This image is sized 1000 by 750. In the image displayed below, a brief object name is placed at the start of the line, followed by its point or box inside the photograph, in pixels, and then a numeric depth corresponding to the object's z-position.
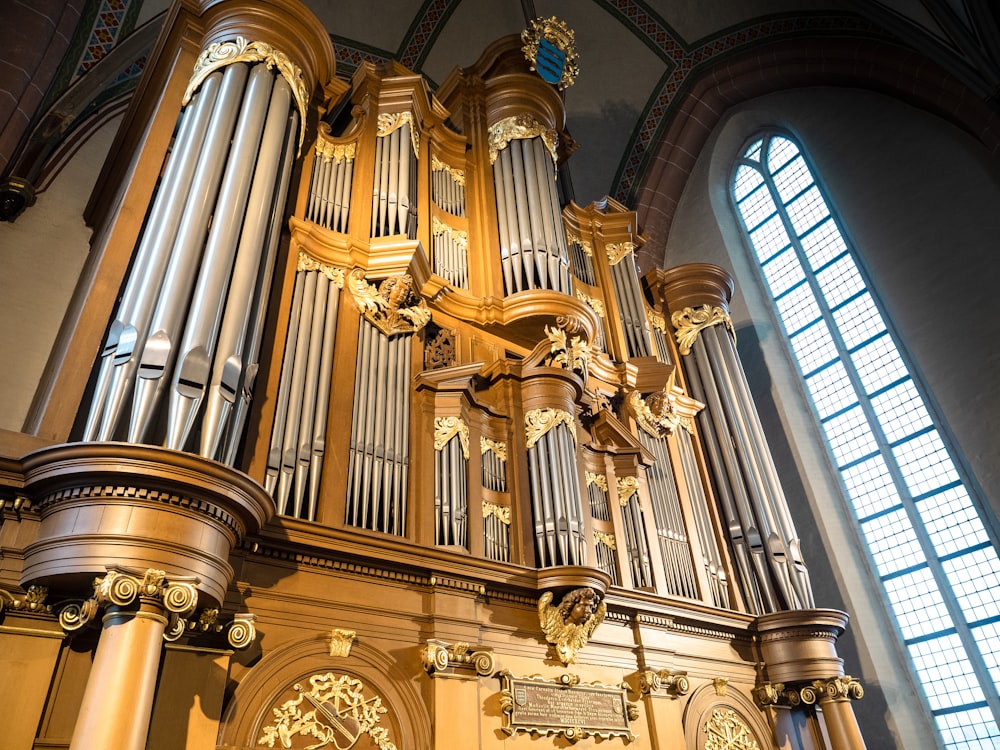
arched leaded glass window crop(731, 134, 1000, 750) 9.02
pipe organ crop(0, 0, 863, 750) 3.89
